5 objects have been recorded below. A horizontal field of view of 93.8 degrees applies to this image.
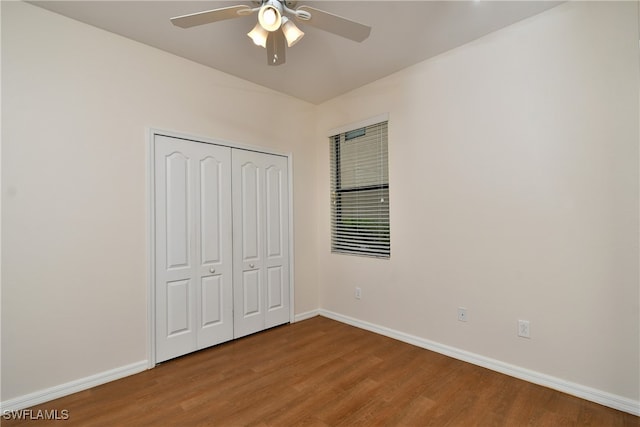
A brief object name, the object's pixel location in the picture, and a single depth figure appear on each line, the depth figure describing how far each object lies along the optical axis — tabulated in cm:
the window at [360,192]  337
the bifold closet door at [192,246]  271
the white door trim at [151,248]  261
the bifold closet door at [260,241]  325
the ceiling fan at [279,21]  173
